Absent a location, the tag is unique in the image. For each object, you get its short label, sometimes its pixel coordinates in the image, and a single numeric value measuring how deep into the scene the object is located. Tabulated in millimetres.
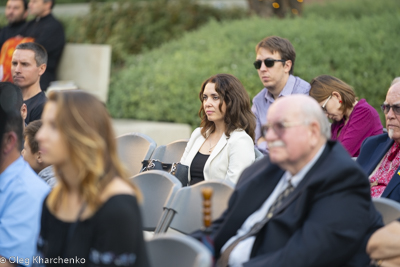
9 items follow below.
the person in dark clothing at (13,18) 16609
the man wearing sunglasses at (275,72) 10195
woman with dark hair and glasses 9297
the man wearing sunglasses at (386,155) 6980
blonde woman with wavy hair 4027
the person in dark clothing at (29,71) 10328
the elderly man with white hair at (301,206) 4695
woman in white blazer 8500
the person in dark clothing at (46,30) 15695
